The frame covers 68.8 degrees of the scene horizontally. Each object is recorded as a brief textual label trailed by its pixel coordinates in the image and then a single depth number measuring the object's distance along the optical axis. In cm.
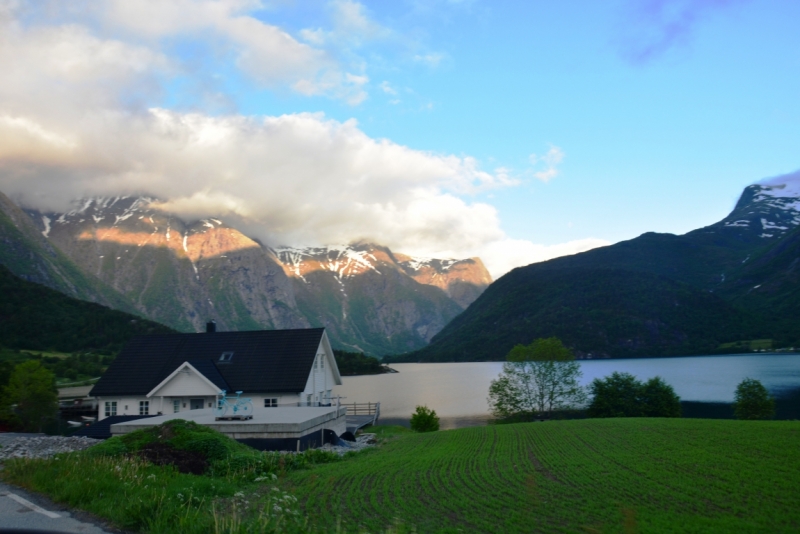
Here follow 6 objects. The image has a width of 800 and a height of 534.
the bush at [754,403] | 4222
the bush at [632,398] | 4588
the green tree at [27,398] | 4241
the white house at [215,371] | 3466
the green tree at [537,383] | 5603
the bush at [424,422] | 4112
